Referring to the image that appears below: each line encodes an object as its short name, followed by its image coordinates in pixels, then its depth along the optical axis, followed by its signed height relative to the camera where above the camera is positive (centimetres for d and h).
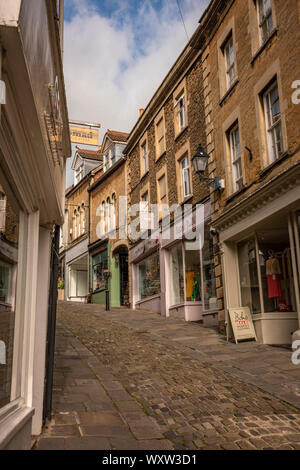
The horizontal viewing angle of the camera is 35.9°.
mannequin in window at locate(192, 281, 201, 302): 1483 +101
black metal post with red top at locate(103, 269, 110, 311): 2156 +243
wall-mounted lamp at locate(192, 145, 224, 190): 1189 +408
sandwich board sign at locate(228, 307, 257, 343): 1061 +1
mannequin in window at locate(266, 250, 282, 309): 1041 +100
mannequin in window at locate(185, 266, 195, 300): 1512 +139
